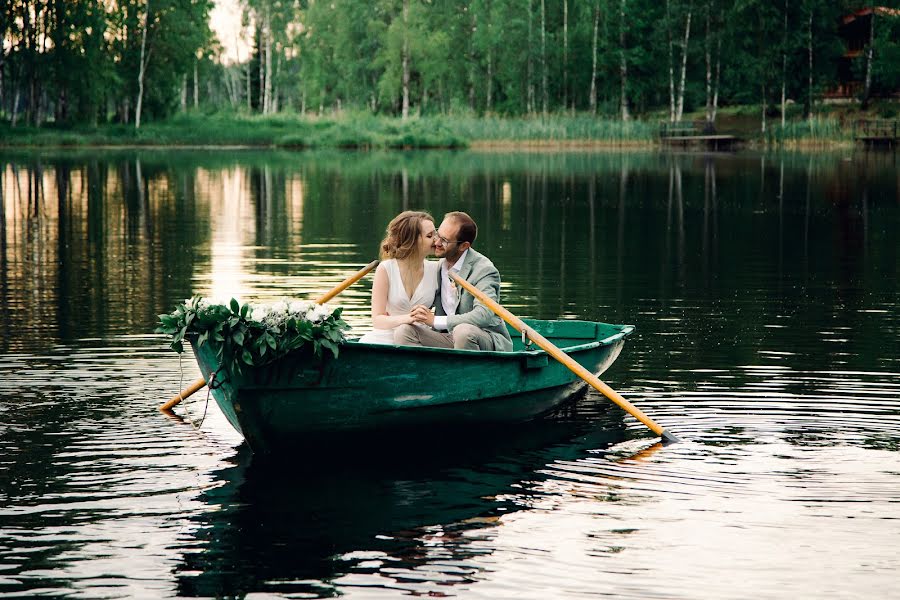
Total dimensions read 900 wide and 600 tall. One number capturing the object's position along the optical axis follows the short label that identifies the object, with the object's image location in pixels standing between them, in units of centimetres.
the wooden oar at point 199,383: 1042
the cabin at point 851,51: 7100
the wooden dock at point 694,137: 6450
